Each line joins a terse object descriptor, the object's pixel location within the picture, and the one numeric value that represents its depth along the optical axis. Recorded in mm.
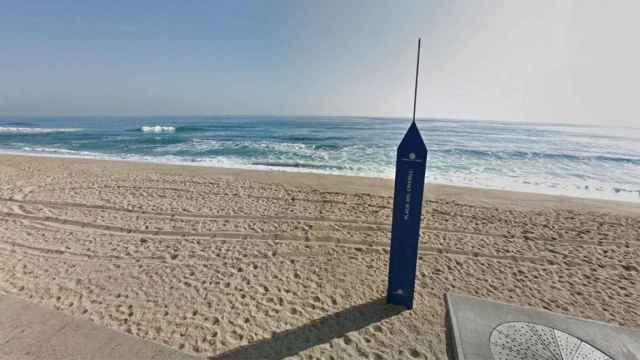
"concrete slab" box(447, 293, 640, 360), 2502
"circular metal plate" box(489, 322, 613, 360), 2471
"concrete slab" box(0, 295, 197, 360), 2490
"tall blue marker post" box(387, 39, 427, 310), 3004
